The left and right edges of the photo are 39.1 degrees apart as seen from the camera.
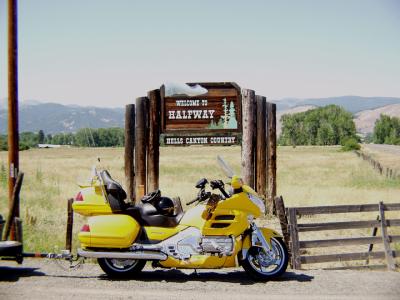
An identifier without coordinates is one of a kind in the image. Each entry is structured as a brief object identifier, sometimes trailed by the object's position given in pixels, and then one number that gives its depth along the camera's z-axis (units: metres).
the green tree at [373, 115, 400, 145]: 185.75
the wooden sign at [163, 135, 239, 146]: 13.58
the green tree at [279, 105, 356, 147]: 159.62
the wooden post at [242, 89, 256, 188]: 13.88
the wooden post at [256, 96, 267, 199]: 14.21
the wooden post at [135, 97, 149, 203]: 13.36
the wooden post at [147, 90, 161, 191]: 13.34
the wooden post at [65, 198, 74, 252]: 9.58
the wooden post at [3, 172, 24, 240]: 9.40
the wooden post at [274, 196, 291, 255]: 9.38
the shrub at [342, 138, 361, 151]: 100.61
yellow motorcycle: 8.02
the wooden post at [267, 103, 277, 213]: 14.36
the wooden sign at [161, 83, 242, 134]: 13.59
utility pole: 10.21
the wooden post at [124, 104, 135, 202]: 13.40
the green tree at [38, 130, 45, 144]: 132.06
